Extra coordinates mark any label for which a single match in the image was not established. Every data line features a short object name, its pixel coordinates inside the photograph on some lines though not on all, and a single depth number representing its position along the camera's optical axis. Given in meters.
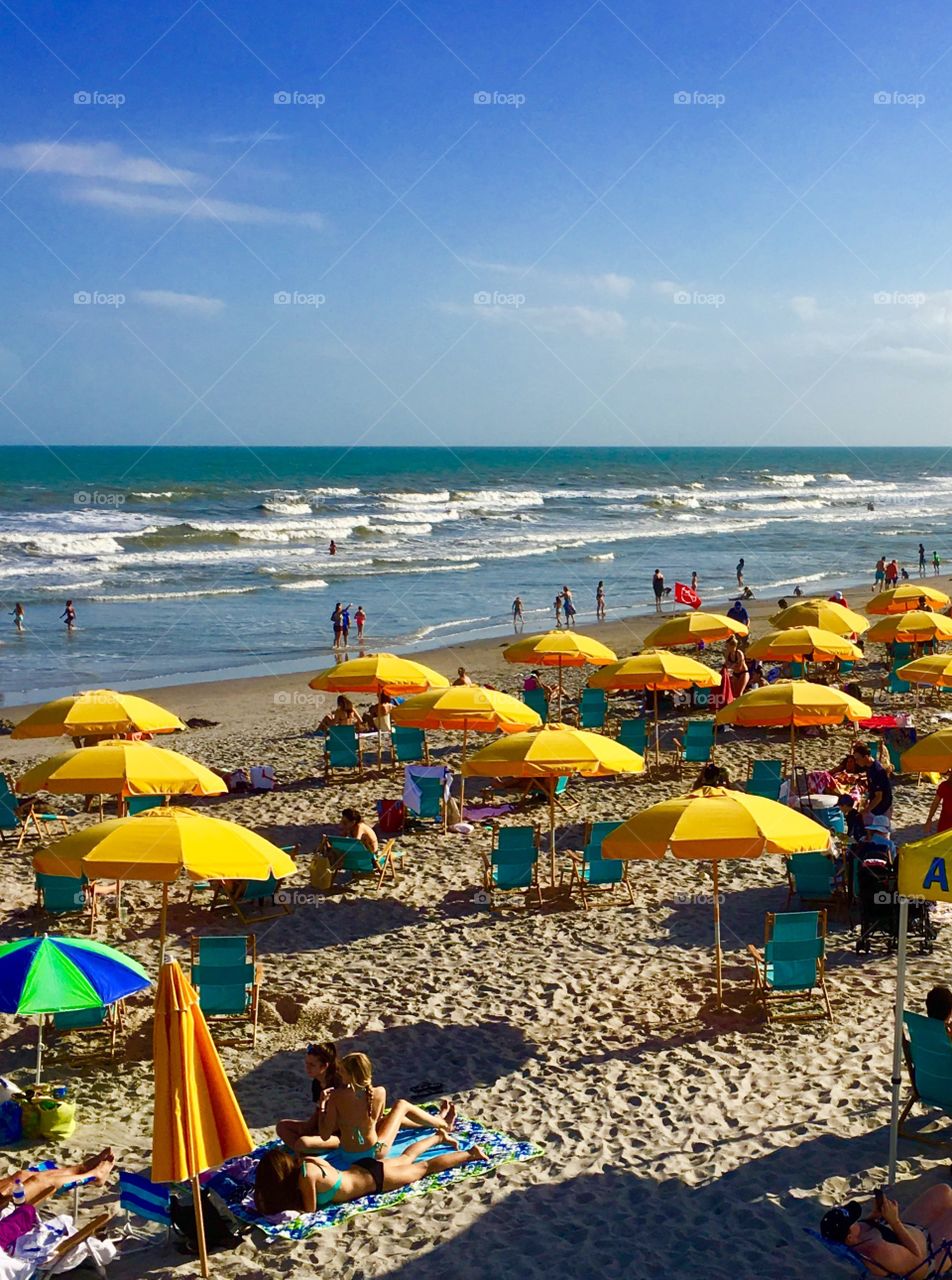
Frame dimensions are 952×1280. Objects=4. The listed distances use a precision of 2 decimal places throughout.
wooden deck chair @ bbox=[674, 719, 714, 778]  14.88
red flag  24.12
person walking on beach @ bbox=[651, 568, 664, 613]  34.22
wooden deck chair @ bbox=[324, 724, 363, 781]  15.13
